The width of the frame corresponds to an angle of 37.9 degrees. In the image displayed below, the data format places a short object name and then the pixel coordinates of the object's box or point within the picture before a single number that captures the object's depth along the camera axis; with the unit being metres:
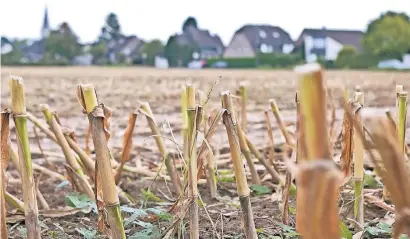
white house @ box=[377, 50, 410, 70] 52.94
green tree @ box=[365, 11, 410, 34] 59.75
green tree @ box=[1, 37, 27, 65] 56.50
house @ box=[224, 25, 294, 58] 69.19
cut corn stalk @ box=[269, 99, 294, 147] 2.63
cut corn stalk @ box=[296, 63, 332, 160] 0.61
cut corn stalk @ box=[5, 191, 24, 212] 2.12
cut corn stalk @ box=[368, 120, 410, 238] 0.68
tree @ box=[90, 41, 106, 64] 71.94
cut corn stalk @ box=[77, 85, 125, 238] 1.26
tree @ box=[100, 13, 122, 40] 88.00
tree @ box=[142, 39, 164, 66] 67.88
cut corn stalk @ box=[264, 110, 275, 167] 2.71
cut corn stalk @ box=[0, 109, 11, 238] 1.39
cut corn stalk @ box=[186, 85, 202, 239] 1.45
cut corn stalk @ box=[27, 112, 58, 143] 2.23
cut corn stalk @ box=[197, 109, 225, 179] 1.38
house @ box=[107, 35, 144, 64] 76.04
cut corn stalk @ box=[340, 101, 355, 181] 1.57
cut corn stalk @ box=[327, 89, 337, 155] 2.83
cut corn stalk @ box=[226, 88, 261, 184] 2.23
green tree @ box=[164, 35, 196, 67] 63.44
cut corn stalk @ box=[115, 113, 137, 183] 2.08
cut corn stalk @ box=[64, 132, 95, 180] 2.19
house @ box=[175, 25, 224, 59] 72.75
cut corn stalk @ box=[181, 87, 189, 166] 2.29
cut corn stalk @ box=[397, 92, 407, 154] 1.71
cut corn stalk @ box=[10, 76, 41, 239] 1.35
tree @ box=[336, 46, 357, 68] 51.72
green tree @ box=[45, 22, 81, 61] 67.06
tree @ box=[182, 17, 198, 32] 76.91
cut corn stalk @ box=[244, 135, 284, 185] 2.62
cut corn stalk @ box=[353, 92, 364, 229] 1.67
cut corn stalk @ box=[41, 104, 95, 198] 2.08
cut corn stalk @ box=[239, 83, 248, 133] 2.89
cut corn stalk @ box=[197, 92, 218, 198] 2.49
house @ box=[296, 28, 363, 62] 66.06
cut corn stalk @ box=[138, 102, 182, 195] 2.23
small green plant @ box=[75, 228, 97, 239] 1.73
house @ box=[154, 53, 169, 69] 66.19
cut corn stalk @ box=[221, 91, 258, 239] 1.36
